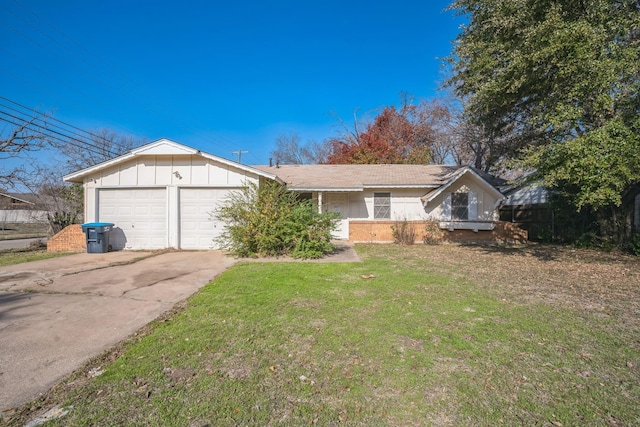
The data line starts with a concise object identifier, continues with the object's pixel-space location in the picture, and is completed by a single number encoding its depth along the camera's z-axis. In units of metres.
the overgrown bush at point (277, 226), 9.41
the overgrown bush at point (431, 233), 13.71
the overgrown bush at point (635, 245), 10.02
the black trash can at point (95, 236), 10.48
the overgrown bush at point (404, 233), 13.40
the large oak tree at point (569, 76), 7.38
